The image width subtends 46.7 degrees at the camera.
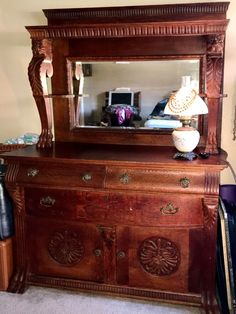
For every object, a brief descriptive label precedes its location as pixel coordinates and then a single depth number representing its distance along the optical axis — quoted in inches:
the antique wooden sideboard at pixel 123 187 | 63.7
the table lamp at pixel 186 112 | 63.9
